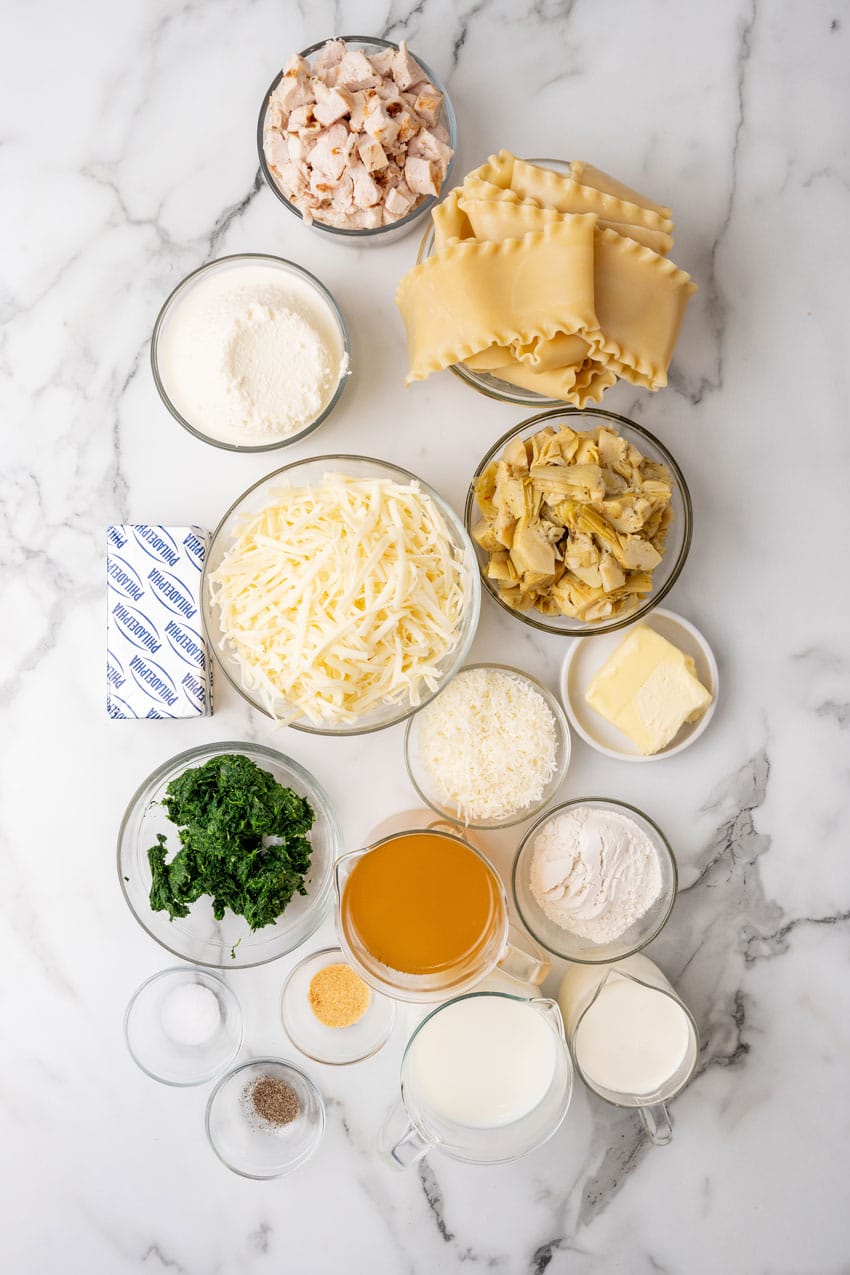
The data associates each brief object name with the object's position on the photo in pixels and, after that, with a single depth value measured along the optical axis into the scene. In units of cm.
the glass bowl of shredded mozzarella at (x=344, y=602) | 95
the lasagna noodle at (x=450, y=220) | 97
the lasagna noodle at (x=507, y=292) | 94
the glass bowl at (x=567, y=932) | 101
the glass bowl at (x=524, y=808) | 101
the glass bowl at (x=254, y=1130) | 103
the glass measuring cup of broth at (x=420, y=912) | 96
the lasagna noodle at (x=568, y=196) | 96
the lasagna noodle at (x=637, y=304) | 96
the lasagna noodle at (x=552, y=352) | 96
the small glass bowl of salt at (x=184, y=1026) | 104
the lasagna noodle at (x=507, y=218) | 95
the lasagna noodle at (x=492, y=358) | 98
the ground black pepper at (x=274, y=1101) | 103
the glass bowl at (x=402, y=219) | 101
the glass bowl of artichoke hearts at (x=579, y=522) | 96
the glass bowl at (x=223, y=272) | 101
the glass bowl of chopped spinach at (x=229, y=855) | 98
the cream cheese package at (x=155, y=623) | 102
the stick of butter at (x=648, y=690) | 101
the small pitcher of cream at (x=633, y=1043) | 98
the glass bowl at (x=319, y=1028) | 102
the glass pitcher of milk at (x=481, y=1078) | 96
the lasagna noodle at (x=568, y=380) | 97
